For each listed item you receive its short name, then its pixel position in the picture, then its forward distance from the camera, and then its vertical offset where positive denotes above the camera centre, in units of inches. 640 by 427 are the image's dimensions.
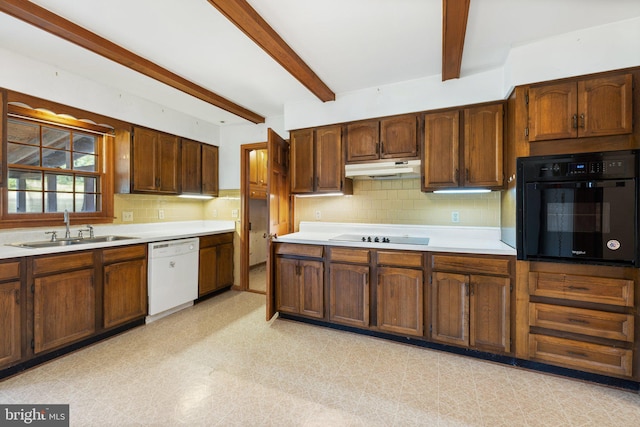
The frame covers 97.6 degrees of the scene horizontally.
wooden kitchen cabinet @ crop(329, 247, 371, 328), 107.7 -29.4
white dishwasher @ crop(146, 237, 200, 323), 120.4 -29.4
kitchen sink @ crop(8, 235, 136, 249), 97.7 -11.2
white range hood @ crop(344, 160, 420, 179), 110.9 +17.3
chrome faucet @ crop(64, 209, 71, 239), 107.9 -4.6
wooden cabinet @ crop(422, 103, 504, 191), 100.7 +23.9
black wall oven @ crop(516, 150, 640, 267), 75.9 +1.1
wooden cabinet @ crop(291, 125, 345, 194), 125.3 +23.7
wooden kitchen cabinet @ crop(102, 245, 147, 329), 104.7 -28.6
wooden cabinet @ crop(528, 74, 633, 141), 77.7 +30.0
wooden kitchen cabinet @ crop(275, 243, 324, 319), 115.6 -28.9
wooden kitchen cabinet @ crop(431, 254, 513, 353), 89.4 -29.9
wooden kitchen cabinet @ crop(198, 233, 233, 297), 145.4 -28.1
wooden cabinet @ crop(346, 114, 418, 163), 113.2 +30.6
